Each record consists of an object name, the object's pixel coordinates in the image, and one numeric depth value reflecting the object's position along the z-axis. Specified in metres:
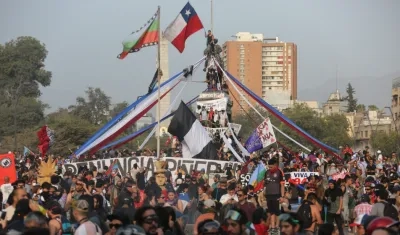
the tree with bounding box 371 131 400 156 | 84.00
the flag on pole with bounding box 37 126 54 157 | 32.81
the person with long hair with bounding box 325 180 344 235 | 18.87
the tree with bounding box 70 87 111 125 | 105.12
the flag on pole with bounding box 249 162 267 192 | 24.52
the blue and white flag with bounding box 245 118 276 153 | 31.22
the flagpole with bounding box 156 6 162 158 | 27.02
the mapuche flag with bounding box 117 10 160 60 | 30.61
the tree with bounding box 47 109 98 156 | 65.50
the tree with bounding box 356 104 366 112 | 145.38
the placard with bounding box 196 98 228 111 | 37.78
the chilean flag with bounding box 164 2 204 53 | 32.88
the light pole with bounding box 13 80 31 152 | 102.38
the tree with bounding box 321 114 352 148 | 89.76
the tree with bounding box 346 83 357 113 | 143.75
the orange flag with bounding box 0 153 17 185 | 22.45
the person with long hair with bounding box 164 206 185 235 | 11.35
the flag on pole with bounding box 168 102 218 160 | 31.72
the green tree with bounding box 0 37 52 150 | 109.38
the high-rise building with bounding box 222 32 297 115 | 192.75
